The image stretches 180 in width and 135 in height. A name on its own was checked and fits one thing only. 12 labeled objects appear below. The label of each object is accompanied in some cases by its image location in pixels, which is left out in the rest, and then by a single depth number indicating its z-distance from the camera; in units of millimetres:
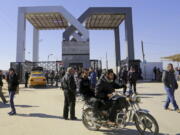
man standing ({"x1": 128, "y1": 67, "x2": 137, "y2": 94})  13373
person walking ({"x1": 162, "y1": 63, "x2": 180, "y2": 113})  8625
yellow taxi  23359
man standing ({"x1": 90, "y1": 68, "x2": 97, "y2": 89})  13586
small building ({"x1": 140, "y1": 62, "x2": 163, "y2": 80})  34181
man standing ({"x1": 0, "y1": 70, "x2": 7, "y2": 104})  11367
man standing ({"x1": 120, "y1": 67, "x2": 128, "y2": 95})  15047
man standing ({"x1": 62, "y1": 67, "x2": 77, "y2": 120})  7523
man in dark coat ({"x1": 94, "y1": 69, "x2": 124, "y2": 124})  5625
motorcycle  5086
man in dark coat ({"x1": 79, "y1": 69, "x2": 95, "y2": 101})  6296
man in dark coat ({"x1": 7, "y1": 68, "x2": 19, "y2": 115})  8430
